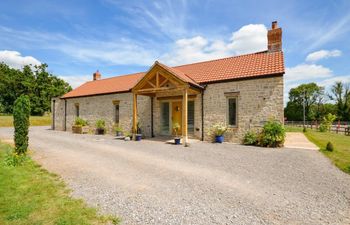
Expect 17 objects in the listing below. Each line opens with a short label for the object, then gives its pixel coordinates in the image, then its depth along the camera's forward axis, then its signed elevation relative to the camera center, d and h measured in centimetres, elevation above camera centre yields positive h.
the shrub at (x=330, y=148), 894 -151
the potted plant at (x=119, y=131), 1659 -137
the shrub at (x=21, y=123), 747 -32
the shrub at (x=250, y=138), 1122 -134
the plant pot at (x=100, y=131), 1802 -149
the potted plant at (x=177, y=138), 1159 -133
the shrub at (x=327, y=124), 2361 -115
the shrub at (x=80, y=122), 1905 -71
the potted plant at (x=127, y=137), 1369 -157
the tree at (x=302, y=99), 5397 +444
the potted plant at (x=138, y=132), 1341 -138
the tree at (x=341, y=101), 4425 +322
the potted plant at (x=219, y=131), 1213 -103
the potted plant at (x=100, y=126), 1785 -103
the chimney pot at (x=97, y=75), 2562 +515
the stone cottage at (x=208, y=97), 1127 +122
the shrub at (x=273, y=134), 1030 -103
